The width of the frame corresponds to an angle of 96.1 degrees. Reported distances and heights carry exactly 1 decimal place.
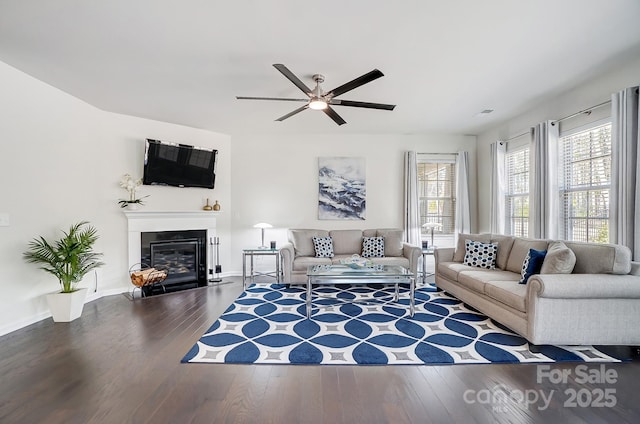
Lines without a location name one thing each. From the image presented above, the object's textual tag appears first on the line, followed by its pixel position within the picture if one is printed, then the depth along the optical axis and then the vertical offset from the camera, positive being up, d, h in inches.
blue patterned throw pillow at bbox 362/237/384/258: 197.9 -26.6
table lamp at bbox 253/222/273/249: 205.6 -11.8
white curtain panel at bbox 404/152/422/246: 221.5 +4.3
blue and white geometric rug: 95.6 -49.3
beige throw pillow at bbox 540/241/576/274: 108.8 -20.0
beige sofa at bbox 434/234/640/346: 97.4 -32.0
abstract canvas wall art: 226.2 +17.0
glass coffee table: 134.1 -32.1
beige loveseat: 181.9 -27.9
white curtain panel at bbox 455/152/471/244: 222.2 +11.0
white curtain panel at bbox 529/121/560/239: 152.8 +15.3
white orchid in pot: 175.6 +12.6
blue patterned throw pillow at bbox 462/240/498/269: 157.0 -25.0
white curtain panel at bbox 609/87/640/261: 111.3 +16.1
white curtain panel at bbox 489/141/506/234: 196.2 +14.9
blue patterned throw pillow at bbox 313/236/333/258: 196.7 -25.8
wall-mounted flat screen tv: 181.8 +29.9
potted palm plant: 127.3 -25.8
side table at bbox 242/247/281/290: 191.3 -29.3
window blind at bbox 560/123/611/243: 133.6 +12.9
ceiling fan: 98.2 +45.6
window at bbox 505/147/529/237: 184.1 +11.4
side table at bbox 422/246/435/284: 193.6 -30.4
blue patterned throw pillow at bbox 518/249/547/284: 121.3 -23.0
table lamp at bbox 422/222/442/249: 207.5 -11.9
